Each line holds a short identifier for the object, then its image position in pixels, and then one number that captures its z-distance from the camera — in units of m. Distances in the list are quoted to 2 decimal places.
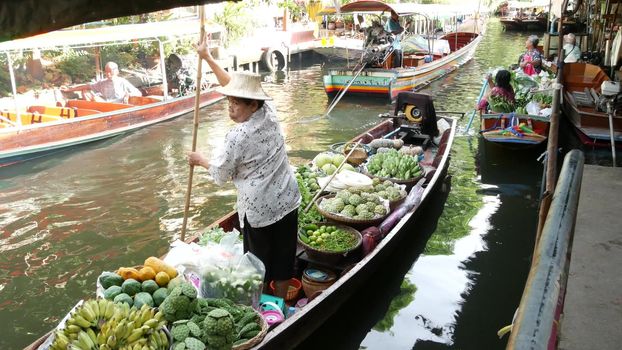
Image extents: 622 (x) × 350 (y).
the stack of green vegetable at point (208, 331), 2.59
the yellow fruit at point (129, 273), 2.96
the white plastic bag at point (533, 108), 8.00
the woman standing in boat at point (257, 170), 3.06
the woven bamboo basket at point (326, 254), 4.22
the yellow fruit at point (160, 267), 3.08
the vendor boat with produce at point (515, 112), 7.64
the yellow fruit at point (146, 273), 2.98
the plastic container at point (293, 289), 3.96
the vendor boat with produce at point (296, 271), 2.56
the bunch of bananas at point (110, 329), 2.37
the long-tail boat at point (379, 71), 13.02
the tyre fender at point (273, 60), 17.77
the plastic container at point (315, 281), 3.98
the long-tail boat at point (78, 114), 8.14
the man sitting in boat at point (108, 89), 10.21
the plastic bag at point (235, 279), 3.03
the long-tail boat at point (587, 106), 7.58
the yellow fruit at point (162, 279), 2.99
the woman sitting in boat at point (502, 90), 8.29
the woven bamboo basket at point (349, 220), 4.68
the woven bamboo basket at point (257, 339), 2.75
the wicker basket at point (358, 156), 6.35
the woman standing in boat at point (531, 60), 11.17
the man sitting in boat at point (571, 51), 11.35
